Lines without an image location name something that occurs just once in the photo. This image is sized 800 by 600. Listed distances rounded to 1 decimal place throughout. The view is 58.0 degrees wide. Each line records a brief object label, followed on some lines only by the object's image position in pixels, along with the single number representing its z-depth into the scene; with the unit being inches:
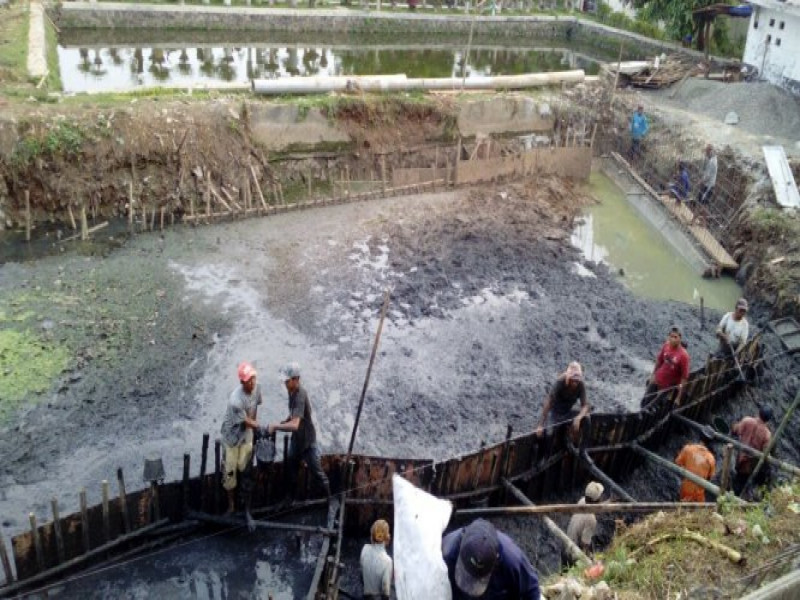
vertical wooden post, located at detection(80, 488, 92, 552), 295.4
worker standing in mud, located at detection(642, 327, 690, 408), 415.5
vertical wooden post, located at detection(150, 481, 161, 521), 319.1
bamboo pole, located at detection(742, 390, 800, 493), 329.1
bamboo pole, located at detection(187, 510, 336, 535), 336.5
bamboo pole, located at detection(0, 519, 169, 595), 296.4
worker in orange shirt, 357.7
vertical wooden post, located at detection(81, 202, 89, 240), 632.1
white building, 943.7
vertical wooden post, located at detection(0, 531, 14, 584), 284.2
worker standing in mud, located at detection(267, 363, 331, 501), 330.0
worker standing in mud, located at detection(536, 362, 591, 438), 375.9
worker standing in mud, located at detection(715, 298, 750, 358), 465.1
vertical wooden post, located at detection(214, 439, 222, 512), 326.0
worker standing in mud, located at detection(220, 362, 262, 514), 328.8
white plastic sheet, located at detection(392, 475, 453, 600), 173.5
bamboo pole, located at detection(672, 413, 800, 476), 362.8
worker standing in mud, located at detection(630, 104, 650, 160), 858.8
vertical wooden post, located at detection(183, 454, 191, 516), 315.3
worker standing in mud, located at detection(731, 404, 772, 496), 384.8
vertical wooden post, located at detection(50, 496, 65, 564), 288.6
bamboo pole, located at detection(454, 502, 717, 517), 278.5
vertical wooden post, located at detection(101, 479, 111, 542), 302.4
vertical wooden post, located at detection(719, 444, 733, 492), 307.9
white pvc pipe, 820.6
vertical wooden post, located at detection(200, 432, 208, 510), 327.8
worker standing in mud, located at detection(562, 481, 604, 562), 304.7
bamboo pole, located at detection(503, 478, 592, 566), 294.0
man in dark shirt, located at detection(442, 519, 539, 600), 164.6
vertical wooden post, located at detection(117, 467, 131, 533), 303.0
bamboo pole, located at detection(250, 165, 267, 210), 704.1
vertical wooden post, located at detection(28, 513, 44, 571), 288.7
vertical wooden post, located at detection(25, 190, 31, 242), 628.7
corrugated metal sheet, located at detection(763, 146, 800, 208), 661.9
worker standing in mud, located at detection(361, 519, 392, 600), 277.2
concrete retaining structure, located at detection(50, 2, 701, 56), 1284.8
